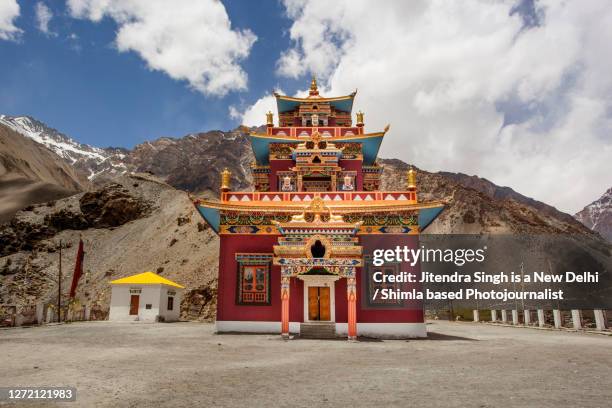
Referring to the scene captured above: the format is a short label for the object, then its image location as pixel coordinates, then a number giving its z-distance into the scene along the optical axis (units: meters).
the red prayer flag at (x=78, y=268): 51.41
